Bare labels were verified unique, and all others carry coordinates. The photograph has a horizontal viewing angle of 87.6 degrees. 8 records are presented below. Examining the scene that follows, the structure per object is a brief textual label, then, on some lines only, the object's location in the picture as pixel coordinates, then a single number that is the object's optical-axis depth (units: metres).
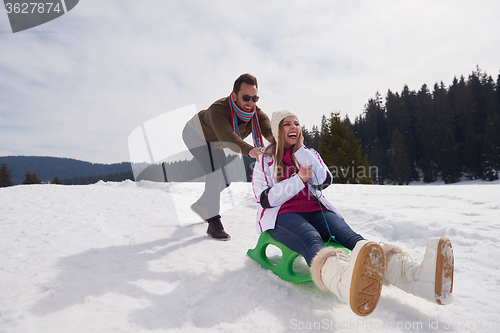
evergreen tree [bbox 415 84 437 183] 44.22
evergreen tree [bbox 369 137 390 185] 46.94
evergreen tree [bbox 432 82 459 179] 40.16
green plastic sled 2.01
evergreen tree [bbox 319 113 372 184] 21.36
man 3.13
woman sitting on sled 1.42
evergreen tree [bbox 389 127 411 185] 42.97
